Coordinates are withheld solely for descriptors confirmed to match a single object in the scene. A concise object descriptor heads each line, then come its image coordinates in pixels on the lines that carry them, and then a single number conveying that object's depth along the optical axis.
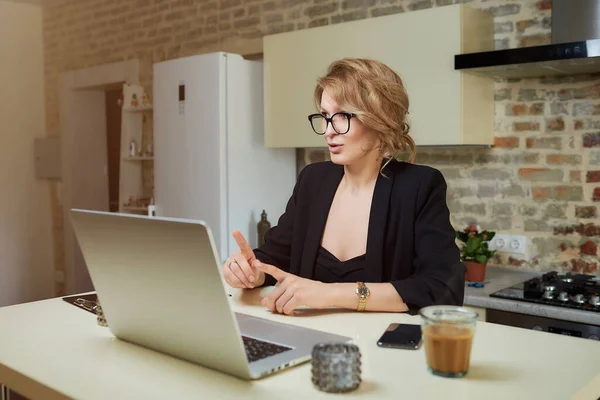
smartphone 1.31
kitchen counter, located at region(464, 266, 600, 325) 2.44
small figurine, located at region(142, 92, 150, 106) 4.89
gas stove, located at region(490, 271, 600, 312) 2.51
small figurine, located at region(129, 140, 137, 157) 5.00
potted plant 2.92
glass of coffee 1.14
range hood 2.49
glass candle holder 1.07
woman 1.71
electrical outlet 3.22
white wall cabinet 2.97
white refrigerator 3.85
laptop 1.13
